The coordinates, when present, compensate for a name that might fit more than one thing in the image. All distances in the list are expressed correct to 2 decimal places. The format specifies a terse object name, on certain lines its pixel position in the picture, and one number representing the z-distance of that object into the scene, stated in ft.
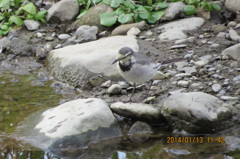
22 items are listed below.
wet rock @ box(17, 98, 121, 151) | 34.47
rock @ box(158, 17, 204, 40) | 54.70
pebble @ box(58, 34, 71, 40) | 61.57
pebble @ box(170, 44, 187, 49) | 51.57
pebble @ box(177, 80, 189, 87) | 42.68
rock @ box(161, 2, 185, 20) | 58.18
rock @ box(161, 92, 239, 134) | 34.45
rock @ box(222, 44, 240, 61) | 45.73
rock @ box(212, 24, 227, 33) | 53.93
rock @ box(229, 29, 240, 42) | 50.26
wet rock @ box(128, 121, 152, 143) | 36.16
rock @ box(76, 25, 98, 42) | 59.06
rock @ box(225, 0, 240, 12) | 56.67
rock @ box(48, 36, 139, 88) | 48.47
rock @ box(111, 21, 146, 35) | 58.29
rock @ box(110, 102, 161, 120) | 37.11
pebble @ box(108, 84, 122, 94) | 44.19
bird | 39.01
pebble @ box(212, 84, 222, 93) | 40.40
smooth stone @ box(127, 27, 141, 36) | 57.15
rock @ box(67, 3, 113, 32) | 61.36
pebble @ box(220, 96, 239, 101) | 38.06
